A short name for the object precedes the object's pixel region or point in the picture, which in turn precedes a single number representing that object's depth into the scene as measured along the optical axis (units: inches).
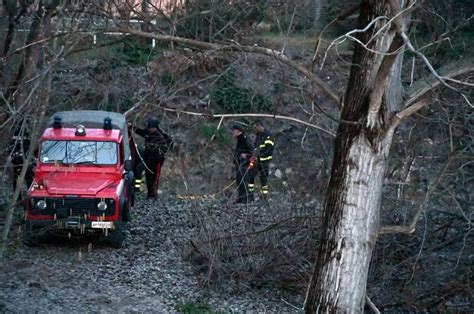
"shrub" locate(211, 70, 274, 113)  1131.3
